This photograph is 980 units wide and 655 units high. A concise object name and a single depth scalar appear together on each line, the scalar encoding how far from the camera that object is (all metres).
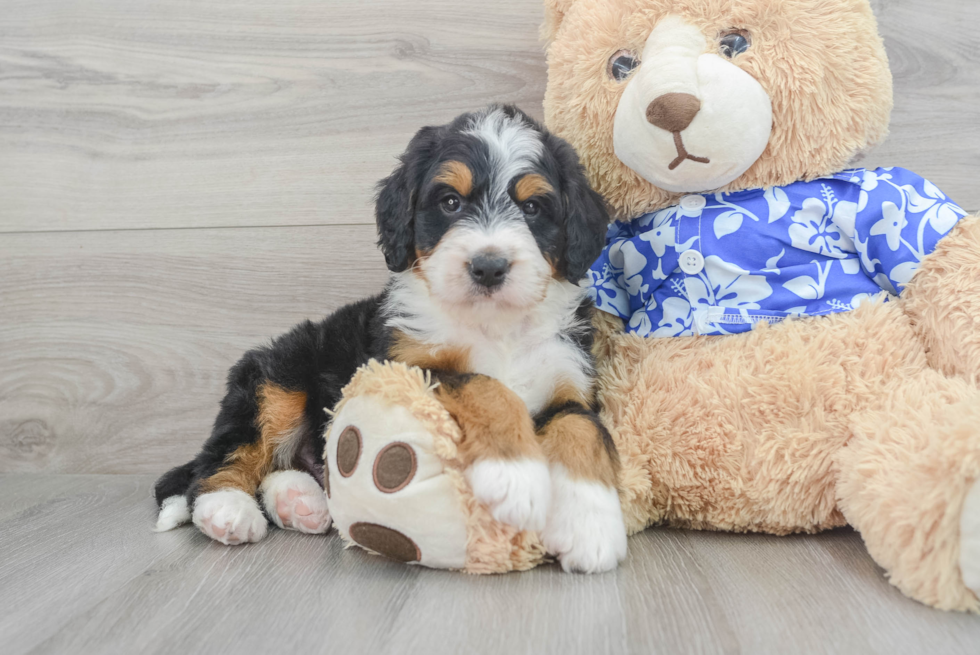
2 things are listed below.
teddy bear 0.69
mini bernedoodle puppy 0.69
